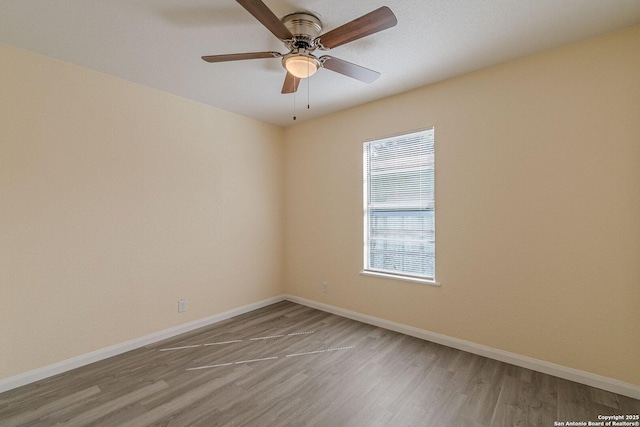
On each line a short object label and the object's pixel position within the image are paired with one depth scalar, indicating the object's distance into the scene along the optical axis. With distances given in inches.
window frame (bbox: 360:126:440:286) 125.4
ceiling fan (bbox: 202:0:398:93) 59.6
